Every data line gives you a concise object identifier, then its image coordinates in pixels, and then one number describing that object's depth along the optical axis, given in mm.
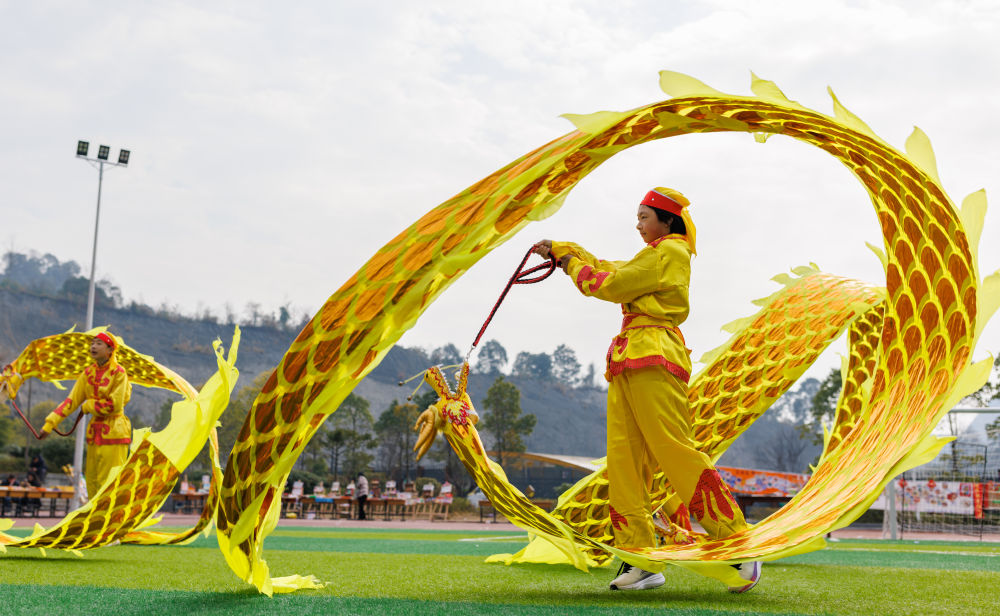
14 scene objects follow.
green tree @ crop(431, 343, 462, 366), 82156
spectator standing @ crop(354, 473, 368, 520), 21312
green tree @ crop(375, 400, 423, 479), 44250
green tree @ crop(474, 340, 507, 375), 93812
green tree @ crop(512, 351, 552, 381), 97562
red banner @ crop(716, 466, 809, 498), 16484
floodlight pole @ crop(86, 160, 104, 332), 20131
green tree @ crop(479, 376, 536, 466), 40656
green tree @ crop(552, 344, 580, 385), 96812
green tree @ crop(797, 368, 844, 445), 32594
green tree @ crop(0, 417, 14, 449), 36906
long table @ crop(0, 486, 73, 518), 17312
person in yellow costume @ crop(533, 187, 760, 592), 3756
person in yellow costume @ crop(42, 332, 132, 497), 6773
